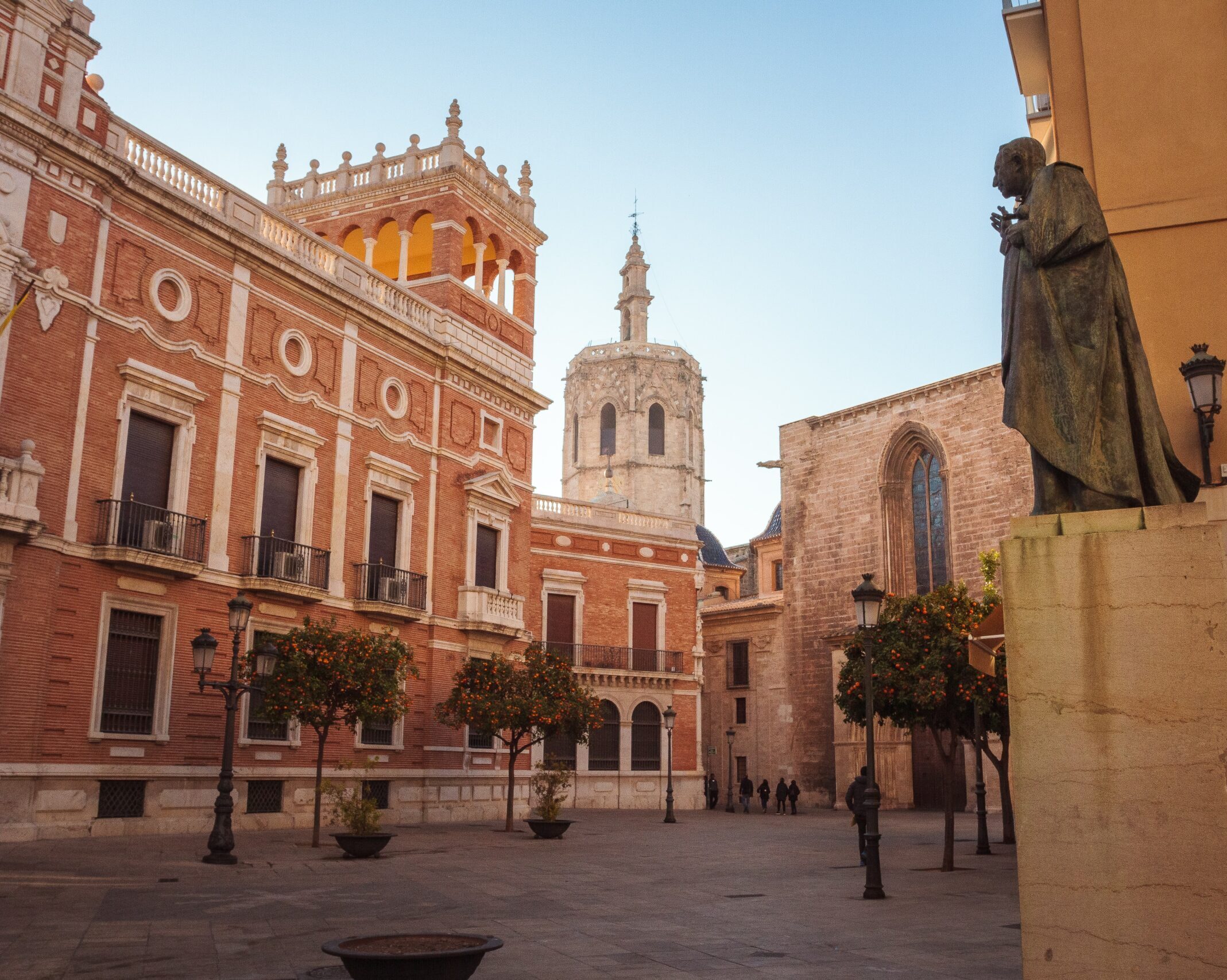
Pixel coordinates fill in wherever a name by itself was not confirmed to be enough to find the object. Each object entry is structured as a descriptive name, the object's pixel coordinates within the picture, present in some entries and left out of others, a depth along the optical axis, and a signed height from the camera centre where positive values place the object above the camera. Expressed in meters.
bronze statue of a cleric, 4.92 +1.60
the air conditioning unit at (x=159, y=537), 19.58 +3.14
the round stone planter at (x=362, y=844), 15.84 -1.66
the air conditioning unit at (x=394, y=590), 25.27 +2.94
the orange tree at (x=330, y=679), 18.45 +0.72
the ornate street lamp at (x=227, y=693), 15.04 +0.40
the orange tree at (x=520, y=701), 24.12 +0.51
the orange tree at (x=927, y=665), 15.75 +0.91
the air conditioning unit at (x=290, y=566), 22.64 +3.08
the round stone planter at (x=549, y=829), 21.09 -1.87
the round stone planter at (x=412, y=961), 5.02 -1.04
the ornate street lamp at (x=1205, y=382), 7.73 +2.37
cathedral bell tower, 71.19 +18.63
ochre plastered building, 8.48 +4.31
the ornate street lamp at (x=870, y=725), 12.00 +0.06
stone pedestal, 4.22 -0.04
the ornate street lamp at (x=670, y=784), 29.74 -1.50
